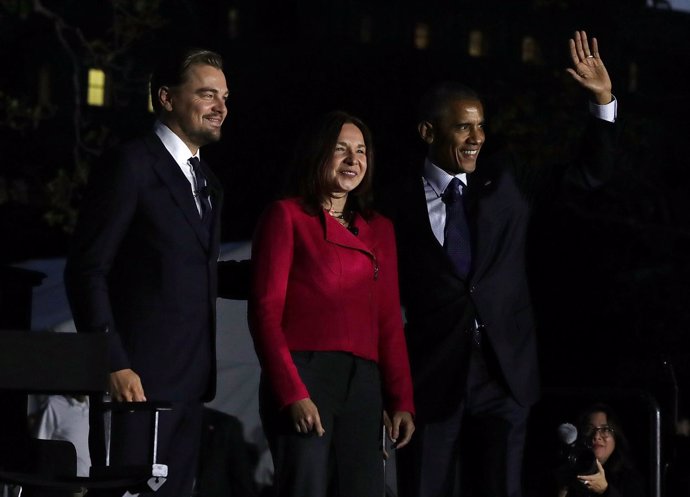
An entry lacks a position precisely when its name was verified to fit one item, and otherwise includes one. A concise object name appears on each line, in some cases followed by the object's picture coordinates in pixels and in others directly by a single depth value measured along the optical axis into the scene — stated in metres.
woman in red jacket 11.50
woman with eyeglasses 17.59
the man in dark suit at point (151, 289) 11.75
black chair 11.56
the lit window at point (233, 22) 93.12
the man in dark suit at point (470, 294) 12.68
